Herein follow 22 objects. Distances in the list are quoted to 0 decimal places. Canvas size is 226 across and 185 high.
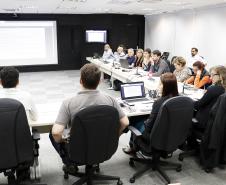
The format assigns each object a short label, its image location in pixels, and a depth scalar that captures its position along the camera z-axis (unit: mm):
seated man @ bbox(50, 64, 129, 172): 1731
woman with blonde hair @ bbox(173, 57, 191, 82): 3863
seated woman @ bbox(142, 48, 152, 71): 5263
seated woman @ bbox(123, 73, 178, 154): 2026
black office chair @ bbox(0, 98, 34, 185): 1579
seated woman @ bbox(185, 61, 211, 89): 3636
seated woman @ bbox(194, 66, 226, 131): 2266
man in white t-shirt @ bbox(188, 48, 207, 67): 5869
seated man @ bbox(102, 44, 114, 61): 6938
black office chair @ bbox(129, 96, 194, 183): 1923
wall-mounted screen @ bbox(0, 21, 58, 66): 7870
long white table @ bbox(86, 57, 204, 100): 3310
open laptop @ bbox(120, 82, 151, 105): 2747
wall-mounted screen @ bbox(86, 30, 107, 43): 8641
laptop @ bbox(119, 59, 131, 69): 5429
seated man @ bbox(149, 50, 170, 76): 4422
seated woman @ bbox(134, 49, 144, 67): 5728
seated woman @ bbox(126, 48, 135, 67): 6095
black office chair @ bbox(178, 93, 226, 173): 2154
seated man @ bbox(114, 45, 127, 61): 6549
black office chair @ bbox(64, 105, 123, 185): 1642
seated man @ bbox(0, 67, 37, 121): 1863
